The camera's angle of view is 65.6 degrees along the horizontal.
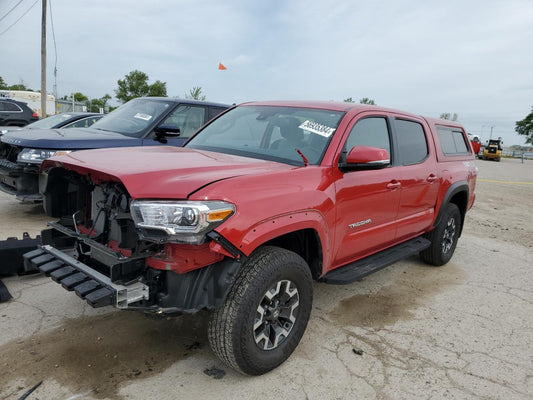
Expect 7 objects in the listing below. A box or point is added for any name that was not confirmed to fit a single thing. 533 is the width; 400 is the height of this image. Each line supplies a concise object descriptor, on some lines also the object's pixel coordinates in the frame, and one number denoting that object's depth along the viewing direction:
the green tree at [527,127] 62.69
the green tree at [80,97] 71.82
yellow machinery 34.12
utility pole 20.56
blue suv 5.38
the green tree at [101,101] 64.39
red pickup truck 2.34
